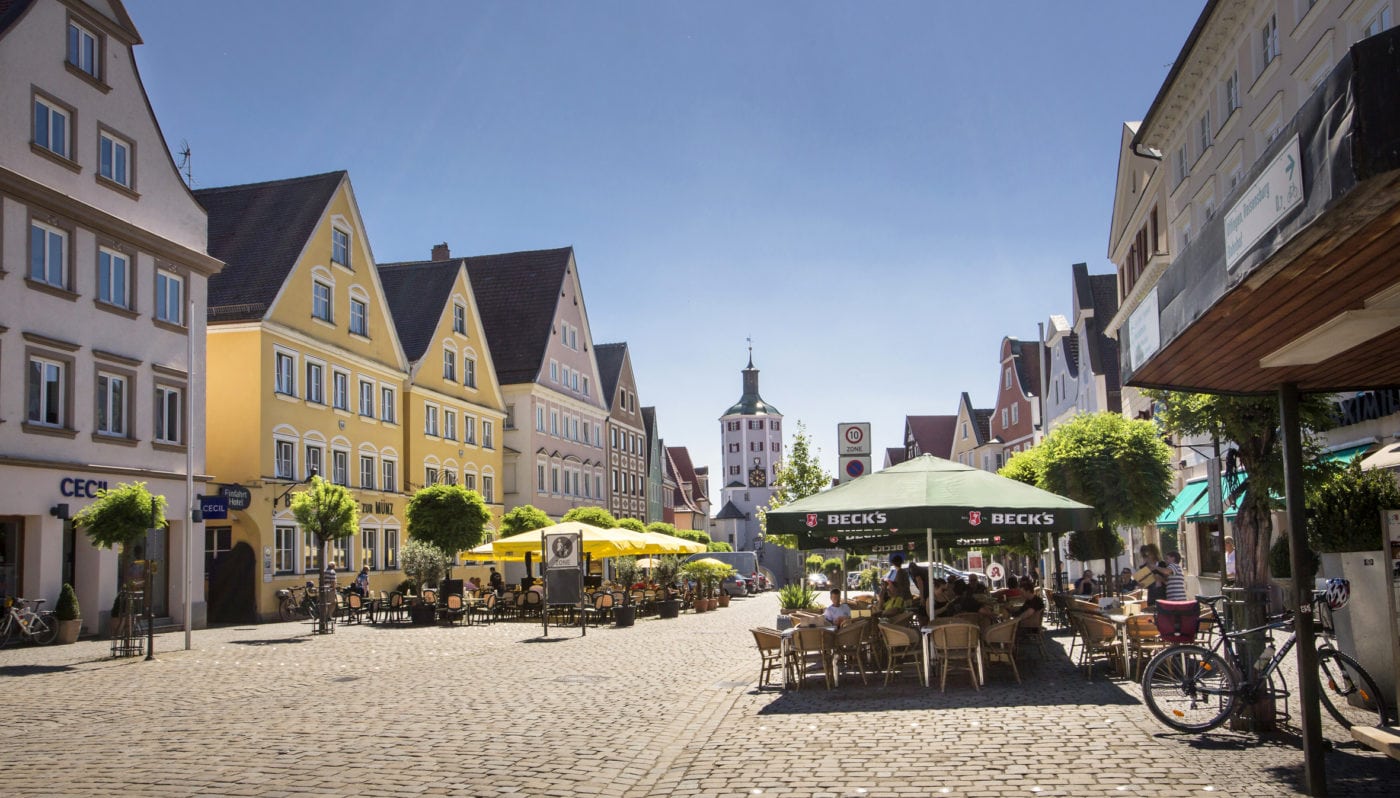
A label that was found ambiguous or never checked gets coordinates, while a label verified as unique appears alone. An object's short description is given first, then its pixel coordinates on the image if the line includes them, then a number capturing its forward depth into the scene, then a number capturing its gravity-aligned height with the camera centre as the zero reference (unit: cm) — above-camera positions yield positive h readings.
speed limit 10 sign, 1986 +142
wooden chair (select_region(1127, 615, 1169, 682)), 1370 -140
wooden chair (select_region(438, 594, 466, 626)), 3091 -182
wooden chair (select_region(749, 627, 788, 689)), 1480 -144
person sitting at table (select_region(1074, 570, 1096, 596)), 2836 -161
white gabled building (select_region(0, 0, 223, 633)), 2494 +547
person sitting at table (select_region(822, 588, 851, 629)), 1595 -117
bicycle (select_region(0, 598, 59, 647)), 2336 -142
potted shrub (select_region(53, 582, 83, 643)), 2462 -134
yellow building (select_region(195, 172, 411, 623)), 3453 +489
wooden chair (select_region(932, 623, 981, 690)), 1366 -133
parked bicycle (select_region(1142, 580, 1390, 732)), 978 -140
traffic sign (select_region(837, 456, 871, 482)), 1951 +90
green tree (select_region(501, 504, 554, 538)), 4303 +50
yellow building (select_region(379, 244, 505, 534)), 4694 +637
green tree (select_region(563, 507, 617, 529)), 4575 +61
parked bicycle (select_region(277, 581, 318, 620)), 3316 -165
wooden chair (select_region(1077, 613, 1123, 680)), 1411 -147
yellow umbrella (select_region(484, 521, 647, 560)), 3206 -26
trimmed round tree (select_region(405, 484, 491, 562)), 3628 +60
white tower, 15200 +1108
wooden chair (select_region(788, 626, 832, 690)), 1429 -143
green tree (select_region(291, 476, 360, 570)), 2814 +71
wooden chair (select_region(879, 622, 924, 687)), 1419 -139
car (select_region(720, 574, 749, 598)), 5493 -259
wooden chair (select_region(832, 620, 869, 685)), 1470 -144
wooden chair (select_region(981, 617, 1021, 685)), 1396 -139
